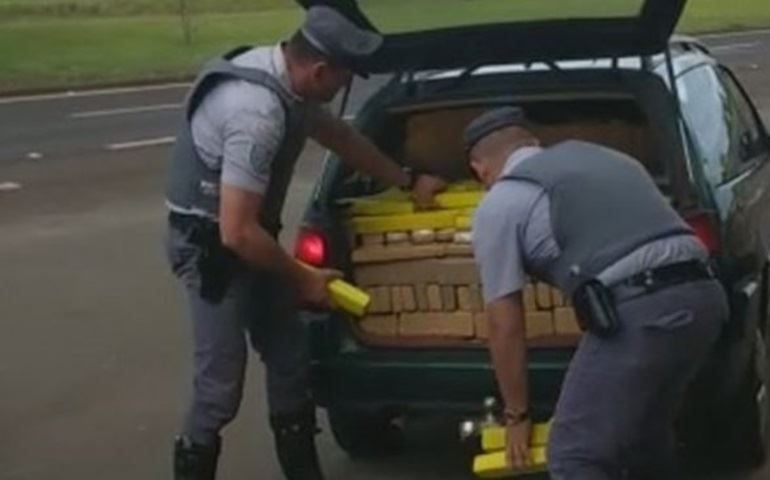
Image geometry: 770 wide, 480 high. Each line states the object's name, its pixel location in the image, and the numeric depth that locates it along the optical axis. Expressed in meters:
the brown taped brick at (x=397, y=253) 6.89
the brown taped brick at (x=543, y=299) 6.68
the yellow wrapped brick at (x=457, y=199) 6.93
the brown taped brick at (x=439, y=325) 6.83
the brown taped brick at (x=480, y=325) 6.77
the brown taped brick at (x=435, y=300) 6.89
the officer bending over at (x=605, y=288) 4.90
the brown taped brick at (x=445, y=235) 6.89
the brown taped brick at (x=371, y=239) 6.97
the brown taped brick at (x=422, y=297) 6.91
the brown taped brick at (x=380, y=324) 6.90
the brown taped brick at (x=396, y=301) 6.92
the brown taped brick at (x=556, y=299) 6.64
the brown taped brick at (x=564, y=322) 6.66
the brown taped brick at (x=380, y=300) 6.93
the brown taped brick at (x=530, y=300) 6.67
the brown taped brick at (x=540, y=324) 6.69
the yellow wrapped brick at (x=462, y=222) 6.87
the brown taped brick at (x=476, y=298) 6.81
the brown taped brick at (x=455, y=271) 6.84
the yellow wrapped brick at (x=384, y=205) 7.00
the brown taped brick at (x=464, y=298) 6.85
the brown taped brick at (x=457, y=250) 6.87
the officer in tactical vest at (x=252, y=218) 6.12
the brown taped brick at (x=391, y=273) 6.90
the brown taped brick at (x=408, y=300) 6.91
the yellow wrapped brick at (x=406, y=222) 6.91
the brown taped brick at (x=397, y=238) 6.92
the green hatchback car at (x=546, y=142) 6.63
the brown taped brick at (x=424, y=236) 6.90
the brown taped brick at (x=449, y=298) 6.88
